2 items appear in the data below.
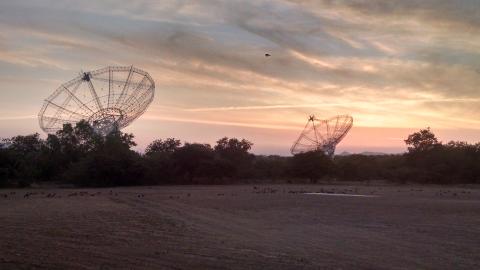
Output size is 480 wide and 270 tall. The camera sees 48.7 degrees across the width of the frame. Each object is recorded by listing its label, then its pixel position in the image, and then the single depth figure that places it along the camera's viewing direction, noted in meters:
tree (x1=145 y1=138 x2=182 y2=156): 84.06
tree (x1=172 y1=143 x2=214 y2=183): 68.31
